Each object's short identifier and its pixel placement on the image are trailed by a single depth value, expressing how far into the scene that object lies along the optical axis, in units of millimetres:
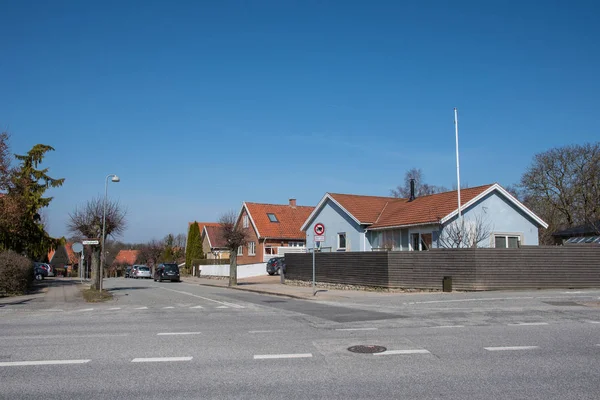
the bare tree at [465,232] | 27109
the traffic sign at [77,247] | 30058
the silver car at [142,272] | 61312
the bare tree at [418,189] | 68125
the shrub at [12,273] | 23219
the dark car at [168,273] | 47250
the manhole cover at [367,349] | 8789
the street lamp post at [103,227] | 26070
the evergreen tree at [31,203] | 33875
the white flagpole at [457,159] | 26797
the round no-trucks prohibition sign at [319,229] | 22297
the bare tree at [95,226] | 27836
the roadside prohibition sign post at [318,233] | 22116
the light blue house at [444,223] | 28656
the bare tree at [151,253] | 87250
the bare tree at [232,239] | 33906
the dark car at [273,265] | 43406
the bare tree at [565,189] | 43688
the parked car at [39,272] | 49406
